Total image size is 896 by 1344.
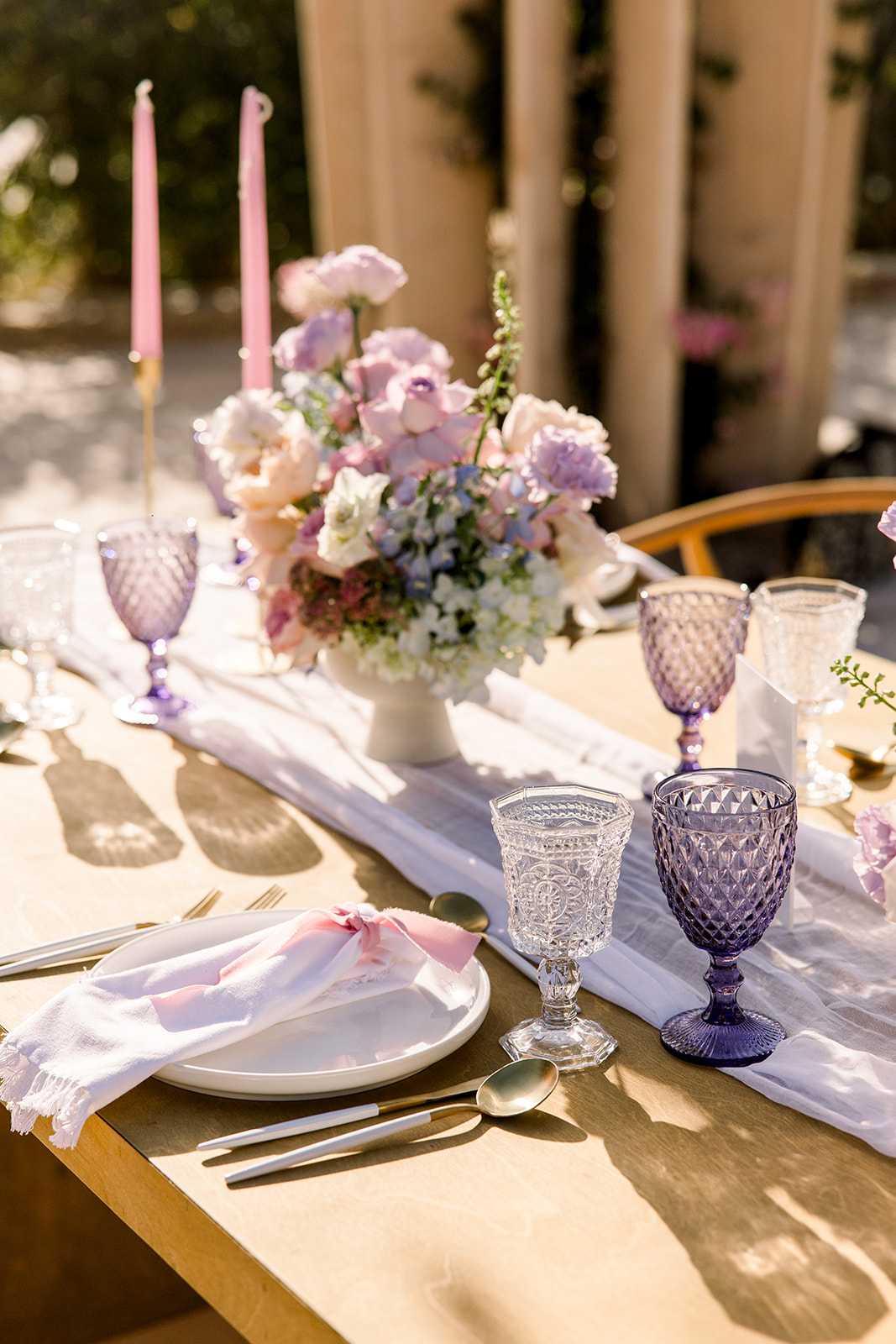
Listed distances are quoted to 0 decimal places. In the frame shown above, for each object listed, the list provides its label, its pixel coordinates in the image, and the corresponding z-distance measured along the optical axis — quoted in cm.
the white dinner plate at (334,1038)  84
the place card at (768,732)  108
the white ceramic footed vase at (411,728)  137
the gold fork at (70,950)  101
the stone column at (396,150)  374
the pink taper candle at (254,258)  160
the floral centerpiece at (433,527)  122
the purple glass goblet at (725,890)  87
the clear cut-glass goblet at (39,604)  148
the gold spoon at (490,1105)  79
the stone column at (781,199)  383
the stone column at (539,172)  360
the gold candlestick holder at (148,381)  170
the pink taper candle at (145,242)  162
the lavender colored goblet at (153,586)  149
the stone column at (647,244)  359
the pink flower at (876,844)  86
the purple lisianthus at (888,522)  84
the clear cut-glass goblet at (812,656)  130
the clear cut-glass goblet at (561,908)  88
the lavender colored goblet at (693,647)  126
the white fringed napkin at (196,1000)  83
